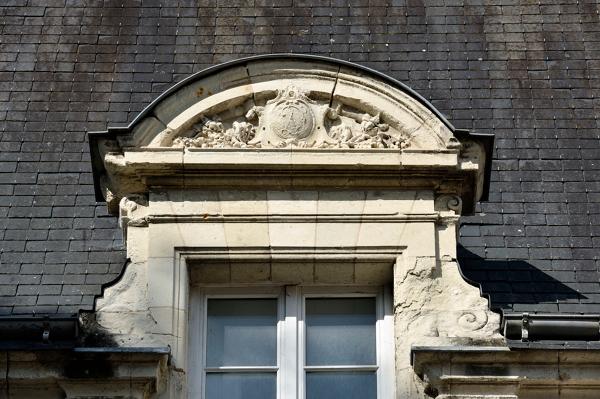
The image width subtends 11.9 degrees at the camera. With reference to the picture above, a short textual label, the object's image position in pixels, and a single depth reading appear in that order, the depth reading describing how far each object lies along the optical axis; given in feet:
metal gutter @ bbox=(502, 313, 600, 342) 48.34
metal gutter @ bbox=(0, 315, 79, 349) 48.22
